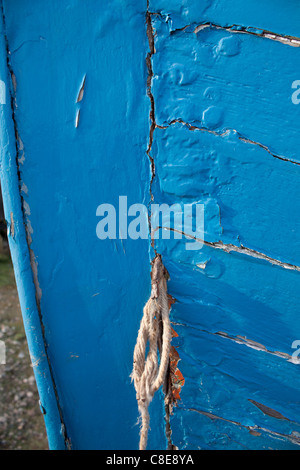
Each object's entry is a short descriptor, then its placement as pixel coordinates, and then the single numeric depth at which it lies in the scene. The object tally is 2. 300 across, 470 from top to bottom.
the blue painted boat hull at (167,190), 0.77
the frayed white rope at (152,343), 0.93
